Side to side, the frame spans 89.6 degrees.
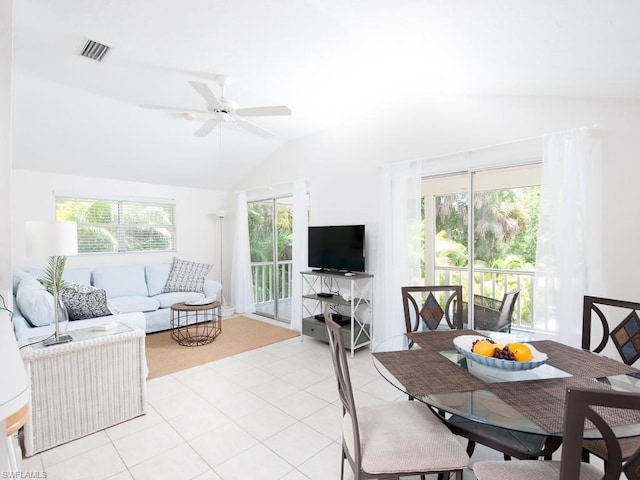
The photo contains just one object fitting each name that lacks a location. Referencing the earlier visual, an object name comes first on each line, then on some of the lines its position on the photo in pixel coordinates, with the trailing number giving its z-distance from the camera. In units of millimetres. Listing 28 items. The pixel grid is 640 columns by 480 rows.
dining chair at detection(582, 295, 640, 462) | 1864
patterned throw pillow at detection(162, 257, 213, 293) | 5184
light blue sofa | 3098
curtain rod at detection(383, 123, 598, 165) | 2571
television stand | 3785
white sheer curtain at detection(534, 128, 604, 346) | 2473
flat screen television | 3867
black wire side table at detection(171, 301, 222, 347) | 4168
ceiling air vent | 2572
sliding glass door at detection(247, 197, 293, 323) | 5363
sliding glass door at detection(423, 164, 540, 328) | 3158
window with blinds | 4734
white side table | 2059
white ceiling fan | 2535
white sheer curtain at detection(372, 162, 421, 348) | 3510
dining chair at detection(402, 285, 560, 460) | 1473
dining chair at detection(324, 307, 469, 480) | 1349
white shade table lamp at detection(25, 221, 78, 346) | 2084
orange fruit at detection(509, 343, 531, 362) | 1509
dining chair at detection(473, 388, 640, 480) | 869
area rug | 3491
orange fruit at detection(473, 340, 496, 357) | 1583
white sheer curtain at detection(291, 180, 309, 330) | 4695
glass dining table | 1185
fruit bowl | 1486
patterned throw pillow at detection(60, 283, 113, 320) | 3262
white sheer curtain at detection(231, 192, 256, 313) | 5750
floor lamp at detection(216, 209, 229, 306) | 5934
